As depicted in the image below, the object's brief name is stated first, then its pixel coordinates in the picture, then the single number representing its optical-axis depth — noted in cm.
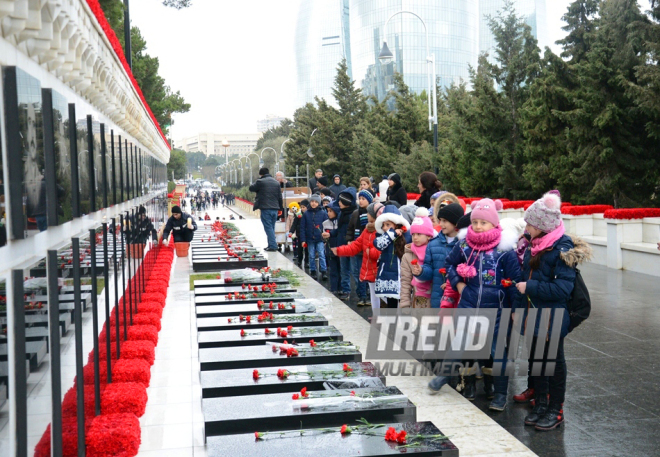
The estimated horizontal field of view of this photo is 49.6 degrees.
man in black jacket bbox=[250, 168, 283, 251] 1864
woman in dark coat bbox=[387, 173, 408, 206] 1256
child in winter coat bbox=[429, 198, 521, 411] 612
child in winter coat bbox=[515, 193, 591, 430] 562
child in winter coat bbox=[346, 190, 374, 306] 1069
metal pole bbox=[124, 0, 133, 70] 1532
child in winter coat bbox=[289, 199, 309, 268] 1705
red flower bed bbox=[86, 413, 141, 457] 516
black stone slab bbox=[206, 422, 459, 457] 493
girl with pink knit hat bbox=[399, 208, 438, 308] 760
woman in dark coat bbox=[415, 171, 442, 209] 1052
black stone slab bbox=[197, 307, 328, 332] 927
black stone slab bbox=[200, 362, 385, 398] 648
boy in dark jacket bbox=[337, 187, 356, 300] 1195
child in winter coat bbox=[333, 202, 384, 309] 958
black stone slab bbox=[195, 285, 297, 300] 1183
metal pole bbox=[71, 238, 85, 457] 441
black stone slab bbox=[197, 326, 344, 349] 835
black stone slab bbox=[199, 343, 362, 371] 743
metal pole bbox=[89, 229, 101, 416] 499
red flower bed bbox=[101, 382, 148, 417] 610
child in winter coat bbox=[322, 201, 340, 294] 1261
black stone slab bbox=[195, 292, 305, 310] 1102
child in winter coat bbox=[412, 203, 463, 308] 715
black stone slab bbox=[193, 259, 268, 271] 1631
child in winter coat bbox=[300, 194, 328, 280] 1473
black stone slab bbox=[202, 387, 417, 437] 558
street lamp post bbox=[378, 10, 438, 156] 2583
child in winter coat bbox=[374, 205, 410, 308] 857
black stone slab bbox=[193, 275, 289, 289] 1279
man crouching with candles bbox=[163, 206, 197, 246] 1926
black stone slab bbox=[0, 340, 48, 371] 347
